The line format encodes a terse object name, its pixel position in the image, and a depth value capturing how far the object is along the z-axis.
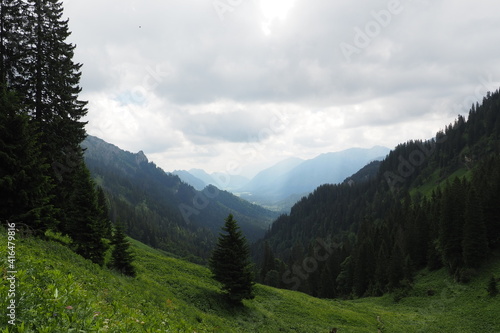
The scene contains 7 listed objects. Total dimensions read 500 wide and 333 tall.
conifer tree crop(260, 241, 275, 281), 104.81
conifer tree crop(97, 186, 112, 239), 24.41
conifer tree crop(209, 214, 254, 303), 30.94
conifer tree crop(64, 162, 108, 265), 23.44
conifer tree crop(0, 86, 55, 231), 18.97
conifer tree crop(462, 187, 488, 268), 50.28
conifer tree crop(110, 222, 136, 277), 27.16
